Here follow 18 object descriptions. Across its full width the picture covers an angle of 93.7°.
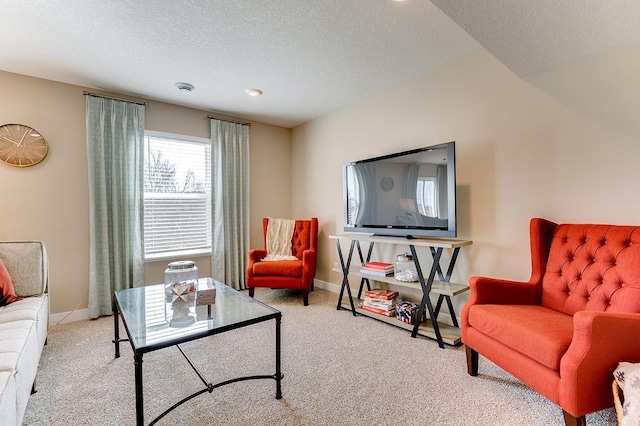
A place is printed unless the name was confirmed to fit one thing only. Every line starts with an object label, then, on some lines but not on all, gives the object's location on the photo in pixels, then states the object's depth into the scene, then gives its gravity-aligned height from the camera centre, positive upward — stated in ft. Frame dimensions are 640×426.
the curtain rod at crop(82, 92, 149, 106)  10.29 +4.09
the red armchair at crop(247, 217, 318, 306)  11.35 -2.36
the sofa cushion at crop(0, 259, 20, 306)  6.85 -1.77
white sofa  4.01 -2.10
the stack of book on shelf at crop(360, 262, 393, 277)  9.51 -1.88
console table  7.84 -2.12
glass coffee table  4.48 -1.99
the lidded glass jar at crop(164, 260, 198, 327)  5.70 -1.80
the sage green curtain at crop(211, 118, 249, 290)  13.01 +0.47
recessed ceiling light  10.83 +4.38
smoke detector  10.24 +4.36
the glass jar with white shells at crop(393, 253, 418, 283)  9.27 -1.77
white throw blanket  13.08 -1.09
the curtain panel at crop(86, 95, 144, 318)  10.29 +0.52
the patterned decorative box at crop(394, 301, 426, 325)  8.78 -3.01
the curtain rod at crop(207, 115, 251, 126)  12.98 +4.09
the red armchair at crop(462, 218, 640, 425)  4.27 -1.92
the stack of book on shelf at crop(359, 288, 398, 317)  9.47 -2.95
